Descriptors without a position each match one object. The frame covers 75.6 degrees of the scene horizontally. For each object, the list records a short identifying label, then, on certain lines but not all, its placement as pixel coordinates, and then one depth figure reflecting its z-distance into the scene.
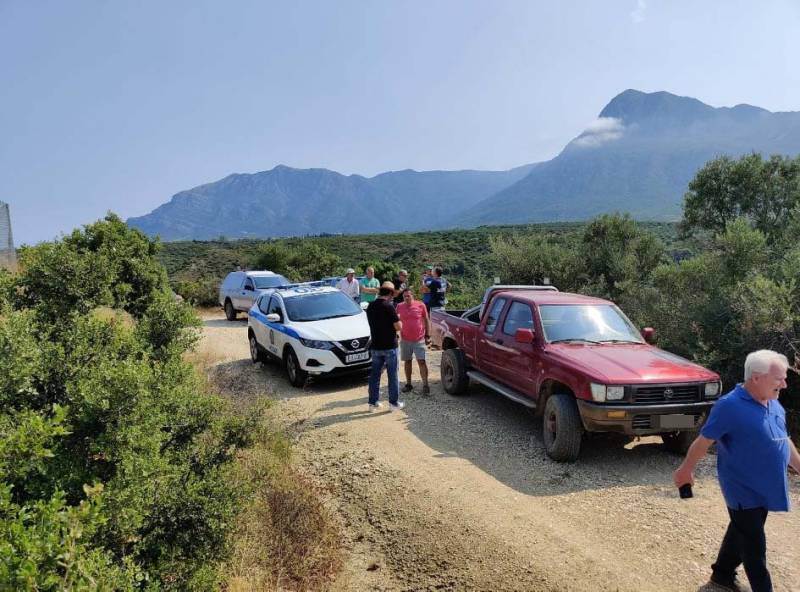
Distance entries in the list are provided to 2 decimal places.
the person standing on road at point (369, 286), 12.95
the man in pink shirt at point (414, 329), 8.59
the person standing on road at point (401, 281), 12.68
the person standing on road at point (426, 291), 12.95
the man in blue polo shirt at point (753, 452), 3.10
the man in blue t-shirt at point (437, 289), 12.82
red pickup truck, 5.25
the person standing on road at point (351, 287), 13.27
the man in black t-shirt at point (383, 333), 7.57
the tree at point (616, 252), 16.64
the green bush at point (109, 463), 2.28
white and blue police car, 8.91
